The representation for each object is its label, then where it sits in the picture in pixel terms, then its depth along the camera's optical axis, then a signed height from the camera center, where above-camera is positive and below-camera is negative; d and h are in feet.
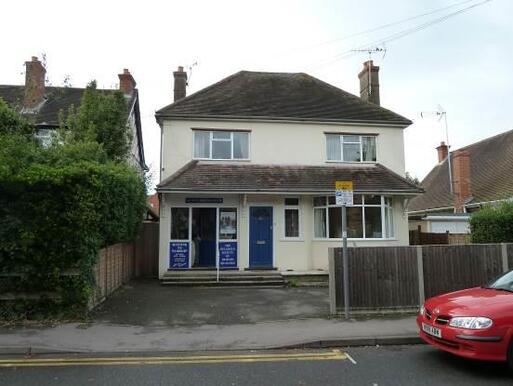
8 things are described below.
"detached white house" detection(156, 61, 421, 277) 57.67 +8.07
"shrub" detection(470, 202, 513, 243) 47.42 +2.24
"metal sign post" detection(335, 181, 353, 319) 33.47 +3.19
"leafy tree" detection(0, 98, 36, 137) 50.29 +13.04
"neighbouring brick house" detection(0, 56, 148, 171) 70.59 +23.70
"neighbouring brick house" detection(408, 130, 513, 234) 76.59 +11.34
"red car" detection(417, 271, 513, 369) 20.56 -3.34
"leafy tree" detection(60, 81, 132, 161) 55.01 +14.21
